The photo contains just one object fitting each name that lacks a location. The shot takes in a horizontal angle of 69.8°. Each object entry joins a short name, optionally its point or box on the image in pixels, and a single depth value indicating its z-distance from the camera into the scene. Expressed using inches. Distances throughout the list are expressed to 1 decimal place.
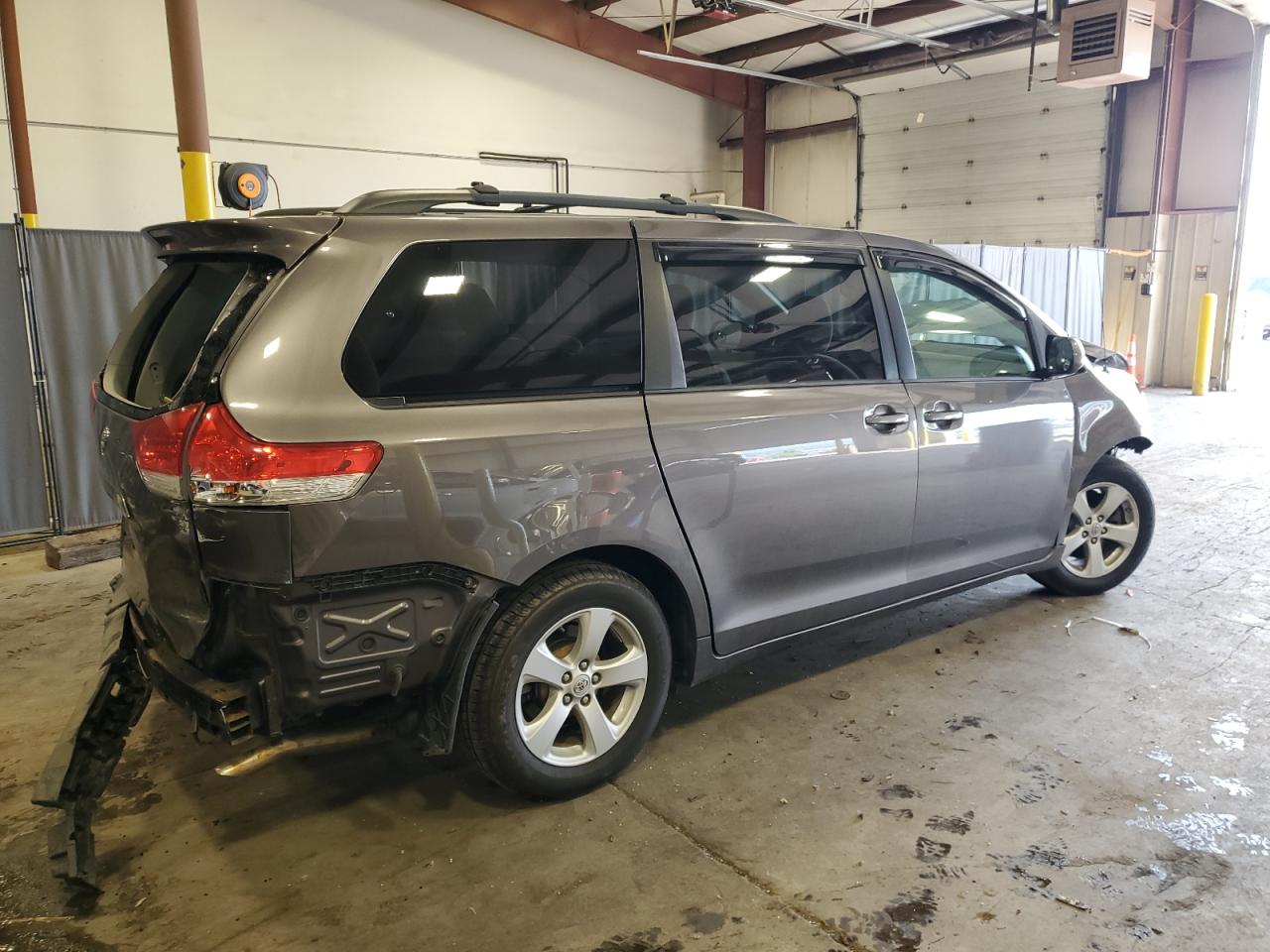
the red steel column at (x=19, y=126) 341.1
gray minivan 87.7
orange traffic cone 518.5
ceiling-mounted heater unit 387.5
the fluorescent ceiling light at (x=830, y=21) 411.8
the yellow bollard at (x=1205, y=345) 498.0
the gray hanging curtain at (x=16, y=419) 224.8
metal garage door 524.4
